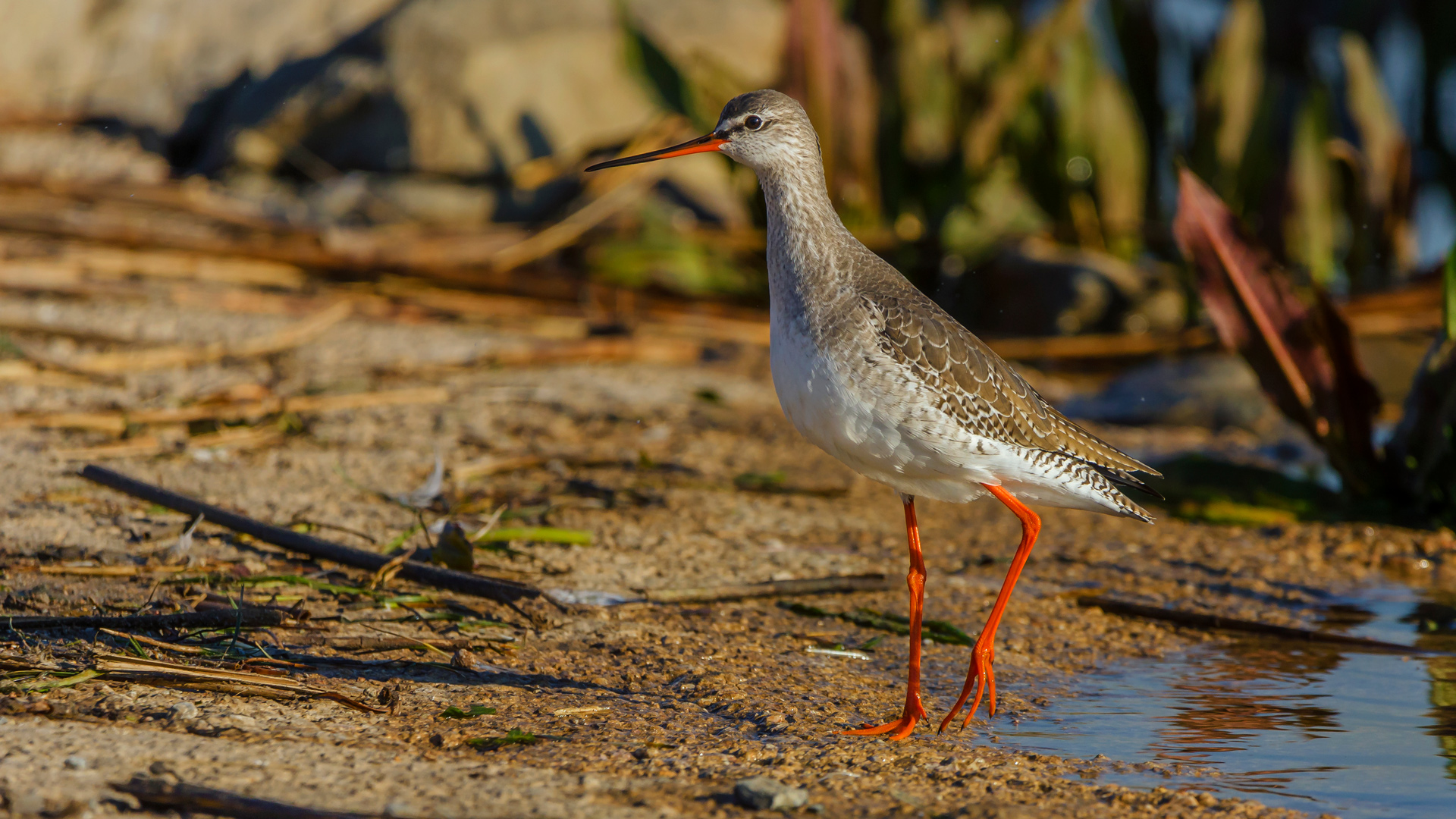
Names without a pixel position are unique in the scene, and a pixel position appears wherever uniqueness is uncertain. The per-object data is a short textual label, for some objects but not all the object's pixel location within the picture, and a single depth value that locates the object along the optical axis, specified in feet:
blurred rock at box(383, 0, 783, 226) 67.62
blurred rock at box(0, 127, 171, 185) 68.28
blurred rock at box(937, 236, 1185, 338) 60.03
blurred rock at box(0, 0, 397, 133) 76.95
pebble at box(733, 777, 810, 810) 18.30
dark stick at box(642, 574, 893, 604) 27.55
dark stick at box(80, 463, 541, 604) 25.61
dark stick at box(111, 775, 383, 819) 16.56
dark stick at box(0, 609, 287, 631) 22.65
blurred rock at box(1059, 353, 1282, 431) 49.78
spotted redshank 23.07
